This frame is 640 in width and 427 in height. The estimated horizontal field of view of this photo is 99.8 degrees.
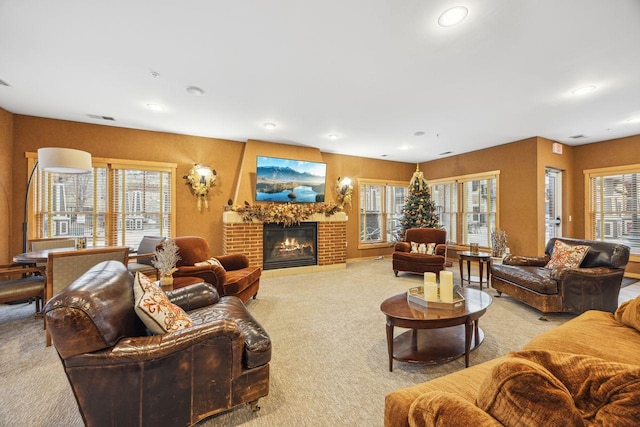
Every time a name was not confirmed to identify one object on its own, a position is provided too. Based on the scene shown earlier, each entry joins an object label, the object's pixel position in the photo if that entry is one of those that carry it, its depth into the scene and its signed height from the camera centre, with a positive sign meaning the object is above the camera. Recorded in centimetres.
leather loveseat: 303 -80
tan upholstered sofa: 65 -48
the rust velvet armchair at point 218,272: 311 -69
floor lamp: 324 +70
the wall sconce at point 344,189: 651 +64
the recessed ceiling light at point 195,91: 326 +155
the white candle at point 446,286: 233 -62
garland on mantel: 512 +8
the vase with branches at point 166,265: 265 -49
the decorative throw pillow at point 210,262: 330 -59
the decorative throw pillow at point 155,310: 157 -57
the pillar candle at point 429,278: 236 -55
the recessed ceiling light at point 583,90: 321 +152
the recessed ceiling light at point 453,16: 197 +151
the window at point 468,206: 597 +22
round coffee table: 206 -100
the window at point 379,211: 703 +12
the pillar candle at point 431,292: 235 -67
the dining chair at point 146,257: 387 -60
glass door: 586 +23
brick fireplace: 505 -46
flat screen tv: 540 +75
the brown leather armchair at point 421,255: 481 -73
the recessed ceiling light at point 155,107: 376 +156
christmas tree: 628 +21
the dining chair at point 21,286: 275 -74
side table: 415 -69
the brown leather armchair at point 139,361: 129 -77
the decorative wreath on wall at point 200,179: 510 +71
